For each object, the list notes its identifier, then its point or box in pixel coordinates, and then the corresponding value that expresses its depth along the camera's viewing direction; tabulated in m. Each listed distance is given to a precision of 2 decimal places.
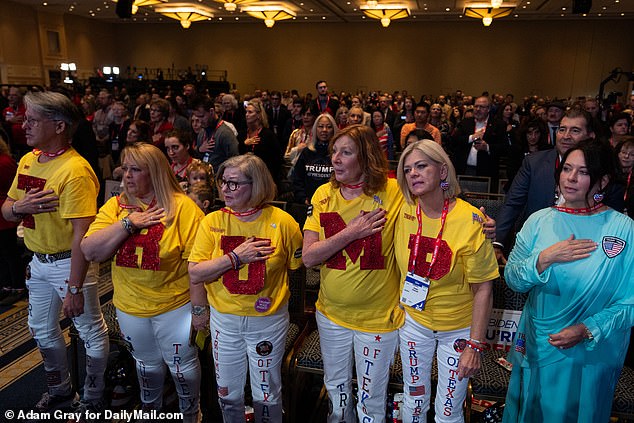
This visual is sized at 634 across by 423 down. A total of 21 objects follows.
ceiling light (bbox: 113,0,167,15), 13.23
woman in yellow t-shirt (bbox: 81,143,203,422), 2.09
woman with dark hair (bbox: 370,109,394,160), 5.35
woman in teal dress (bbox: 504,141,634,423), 1.70
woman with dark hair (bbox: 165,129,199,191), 3.41
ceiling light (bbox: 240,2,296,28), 15.28
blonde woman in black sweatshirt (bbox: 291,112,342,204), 3.65
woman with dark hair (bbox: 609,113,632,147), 4.78
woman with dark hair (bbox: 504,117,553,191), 4.95
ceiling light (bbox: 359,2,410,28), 14.17
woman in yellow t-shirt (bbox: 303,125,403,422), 1.93
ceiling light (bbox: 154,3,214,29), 15.43
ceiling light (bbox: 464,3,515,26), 13.45
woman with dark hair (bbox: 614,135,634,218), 3.36
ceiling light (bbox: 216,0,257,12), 12.69
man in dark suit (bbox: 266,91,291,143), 8.53
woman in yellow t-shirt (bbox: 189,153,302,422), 2.00
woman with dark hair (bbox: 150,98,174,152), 5.10
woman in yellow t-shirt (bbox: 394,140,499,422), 1.79
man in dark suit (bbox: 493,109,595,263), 2.70
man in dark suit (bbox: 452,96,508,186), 5.29
